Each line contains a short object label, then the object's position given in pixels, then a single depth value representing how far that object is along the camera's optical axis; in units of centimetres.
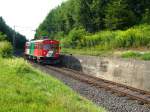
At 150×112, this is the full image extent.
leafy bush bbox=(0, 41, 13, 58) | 4037
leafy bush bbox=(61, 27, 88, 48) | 5592
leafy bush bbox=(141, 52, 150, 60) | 2686
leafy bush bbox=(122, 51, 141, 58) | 3042
